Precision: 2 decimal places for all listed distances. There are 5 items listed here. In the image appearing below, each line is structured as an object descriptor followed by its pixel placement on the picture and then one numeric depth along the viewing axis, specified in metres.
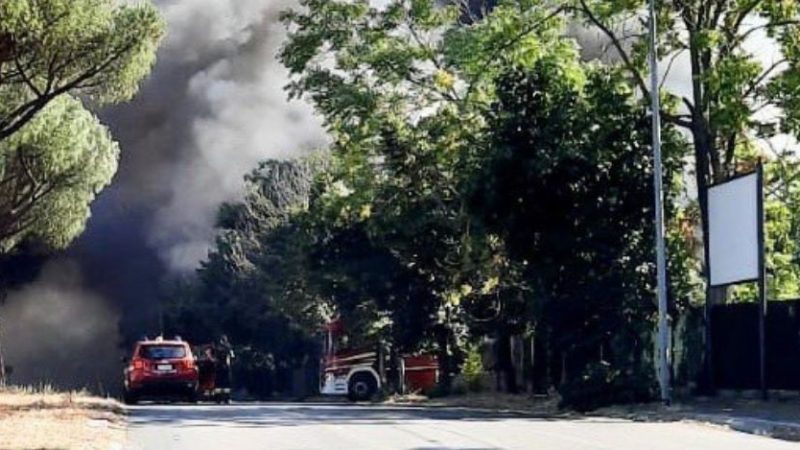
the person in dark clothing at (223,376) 52.34
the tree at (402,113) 43.59
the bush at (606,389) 34.25
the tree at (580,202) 36.66
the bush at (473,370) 51.26
